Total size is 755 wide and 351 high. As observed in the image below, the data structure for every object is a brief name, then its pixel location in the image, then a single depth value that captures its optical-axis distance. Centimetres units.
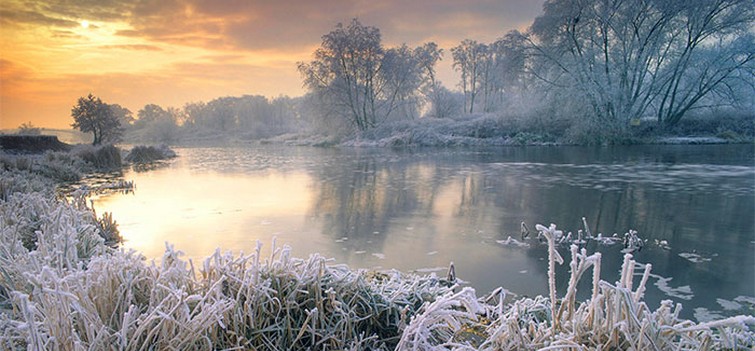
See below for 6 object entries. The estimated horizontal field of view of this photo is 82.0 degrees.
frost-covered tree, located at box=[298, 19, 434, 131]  3644
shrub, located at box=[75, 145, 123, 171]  1553
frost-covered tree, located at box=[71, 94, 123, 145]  2653
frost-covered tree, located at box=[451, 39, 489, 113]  4612
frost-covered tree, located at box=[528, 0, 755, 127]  2281
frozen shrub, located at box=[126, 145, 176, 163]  1919
